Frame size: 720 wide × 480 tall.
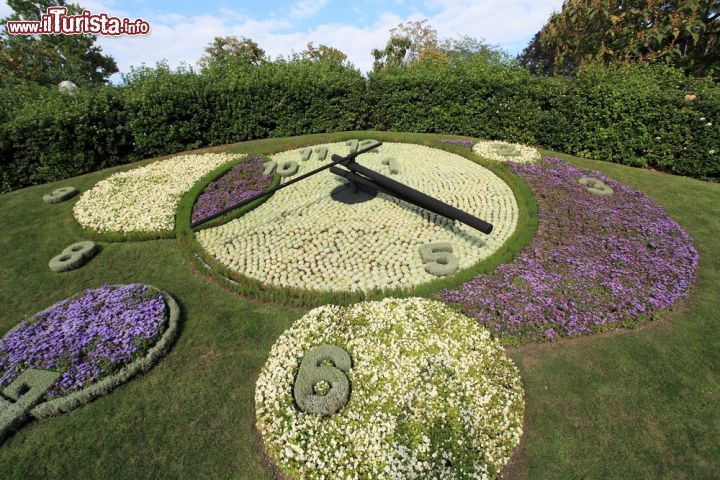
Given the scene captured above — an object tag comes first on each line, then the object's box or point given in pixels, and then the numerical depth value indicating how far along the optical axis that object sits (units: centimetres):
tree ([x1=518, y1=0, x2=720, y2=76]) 2186
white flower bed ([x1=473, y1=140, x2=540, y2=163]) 1562
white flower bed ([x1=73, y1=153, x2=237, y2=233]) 1225
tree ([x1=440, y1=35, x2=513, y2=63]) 6771
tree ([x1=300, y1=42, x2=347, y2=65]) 6450
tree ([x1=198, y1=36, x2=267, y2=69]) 6075
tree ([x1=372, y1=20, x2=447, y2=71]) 6072
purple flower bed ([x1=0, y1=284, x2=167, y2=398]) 677
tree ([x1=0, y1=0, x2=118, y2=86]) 3988
